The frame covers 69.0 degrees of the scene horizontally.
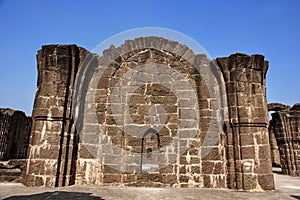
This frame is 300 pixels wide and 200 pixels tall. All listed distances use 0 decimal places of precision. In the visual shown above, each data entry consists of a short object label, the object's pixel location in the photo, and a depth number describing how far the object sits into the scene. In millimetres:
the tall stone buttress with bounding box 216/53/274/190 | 5734
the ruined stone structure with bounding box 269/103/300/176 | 12156
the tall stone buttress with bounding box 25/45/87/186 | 5742
